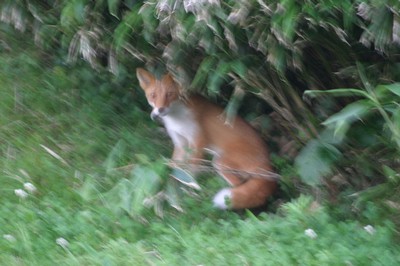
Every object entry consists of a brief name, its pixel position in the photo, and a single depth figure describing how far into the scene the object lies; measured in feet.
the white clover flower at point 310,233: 33.71
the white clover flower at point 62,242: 36.55
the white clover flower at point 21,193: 39.88
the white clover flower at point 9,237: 36.63
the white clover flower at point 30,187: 40.45
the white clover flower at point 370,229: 33.99
